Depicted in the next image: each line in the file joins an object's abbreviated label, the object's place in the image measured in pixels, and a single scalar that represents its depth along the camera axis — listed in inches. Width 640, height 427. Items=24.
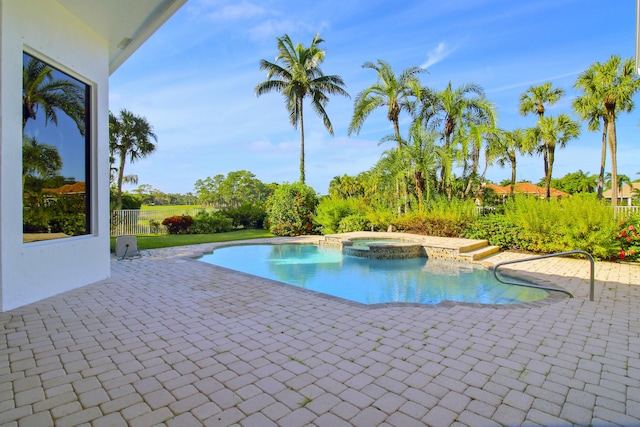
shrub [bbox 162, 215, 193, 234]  640.4
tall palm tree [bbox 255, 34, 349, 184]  733.3
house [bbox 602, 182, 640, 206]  1802.2
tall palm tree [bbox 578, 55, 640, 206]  745.6
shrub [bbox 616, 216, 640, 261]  300.8
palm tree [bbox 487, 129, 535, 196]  548.5
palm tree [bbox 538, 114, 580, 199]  919.0
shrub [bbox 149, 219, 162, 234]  658.8
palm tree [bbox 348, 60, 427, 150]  583.5
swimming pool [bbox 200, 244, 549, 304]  246.5
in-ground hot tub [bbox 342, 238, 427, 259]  400.2
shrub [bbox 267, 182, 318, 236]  610.2
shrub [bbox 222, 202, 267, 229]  727.1
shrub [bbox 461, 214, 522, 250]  393.2
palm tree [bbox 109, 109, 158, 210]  748.6
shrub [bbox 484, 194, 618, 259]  310.5
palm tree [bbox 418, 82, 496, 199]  553.0
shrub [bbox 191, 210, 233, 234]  647.8
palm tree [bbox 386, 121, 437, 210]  538.6
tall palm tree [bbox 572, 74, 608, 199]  801.6
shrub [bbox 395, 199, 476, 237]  454.9
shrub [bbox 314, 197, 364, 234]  586.6
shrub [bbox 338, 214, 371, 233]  570.3
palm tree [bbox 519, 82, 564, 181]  964.0
